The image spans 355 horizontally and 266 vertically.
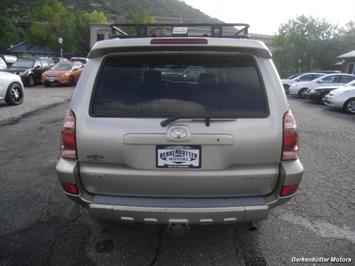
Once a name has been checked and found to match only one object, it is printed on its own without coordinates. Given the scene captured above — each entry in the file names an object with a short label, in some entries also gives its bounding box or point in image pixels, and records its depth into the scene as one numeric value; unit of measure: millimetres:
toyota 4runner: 2238
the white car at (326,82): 16109
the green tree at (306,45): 39125
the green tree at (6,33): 40656
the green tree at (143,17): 49344
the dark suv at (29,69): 17375
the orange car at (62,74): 17938
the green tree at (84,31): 51031
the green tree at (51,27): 42562
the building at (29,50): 46438
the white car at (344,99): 11659
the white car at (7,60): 15845
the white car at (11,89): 9541
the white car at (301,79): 19484
